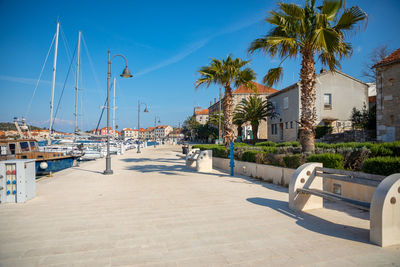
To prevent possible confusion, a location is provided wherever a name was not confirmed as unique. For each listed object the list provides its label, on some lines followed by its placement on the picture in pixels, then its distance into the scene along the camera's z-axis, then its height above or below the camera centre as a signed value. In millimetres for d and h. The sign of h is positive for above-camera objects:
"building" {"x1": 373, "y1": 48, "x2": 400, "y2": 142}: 15664 +2623
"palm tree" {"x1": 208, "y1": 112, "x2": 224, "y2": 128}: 47212 +3548
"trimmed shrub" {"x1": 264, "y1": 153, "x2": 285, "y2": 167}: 9125 -918
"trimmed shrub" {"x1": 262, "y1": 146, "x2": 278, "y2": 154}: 11430 -644
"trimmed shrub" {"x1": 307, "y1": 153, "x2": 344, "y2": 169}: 7184 -715
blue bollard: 11133 -1058
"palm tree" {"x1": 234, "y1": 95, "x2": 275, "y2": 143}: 31500 +3474
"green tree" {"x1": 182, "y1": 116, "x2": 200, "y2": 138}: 77812 +4284
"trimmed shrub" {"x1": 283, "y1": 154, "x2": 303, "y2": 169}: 8152 -838
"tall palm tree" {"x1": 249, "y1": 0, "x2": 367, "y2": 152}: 9031 +4155
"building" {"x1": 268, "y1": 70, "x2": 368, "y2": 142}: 26312 +4241
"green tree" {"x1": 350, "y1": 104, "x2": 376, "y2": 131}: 20047 +1563
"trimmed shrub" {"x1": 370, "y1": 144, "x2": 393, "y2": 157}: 7934 -494
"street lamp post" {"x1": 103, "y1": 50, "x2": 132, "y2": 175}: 12133 +2912
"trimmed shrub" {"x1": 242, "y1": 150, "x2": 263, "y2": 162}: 10844 -865
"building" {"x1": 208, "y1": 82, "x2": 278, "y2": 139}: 51625 +9499
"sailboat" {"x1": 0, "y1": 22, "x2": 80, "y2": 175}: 17859 -1274
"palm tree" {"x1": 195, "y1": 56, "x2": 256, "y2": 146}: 14820 +4003
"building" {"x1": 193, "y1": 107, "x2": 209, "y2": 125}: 119750 +11392
